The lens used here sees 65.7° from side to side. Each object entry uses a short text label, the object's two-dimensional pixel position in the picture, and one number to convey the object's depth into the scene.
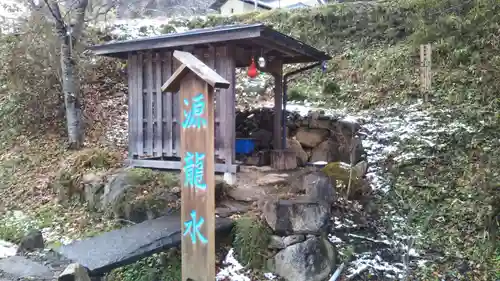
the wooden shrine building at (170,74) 6.01
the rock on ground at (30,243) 4.50
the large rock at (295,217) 4.70
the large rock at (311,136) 8.62
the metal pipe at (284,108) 8.32
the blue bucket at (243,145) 8.05
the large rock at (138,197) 5.51
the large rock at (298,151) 8.36
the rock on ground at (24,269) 3.64
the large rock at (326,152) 8.23
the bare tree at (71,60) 8.16
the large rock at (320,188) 5.10
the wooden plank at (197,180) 3.64
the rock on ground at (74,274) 3.21
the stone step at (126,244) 3.99
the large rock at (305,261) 4.40
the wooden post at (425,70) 9.23
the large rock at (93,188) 6.34
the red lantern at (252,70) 6.78
